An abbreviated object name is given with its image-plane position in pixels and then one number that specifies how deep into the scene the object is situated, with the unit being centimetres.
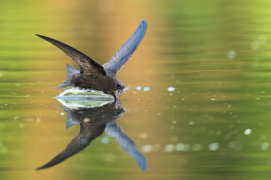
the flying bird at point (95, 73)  1005
